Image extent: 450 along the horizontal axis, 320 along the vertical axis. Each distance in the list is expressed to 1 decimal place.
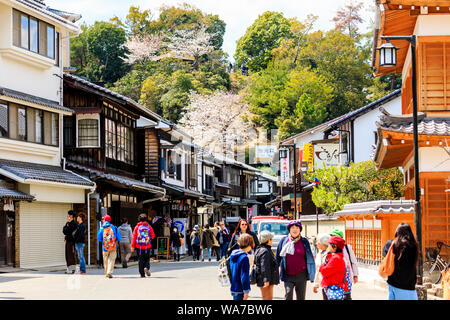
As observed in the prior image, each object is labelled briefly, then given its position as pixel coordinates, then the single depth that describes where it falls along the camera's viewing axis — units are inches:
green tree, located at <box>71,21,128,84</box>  3223.4
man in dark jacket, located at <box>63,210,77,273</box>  858.8
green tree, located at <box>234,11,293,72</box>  3201.3
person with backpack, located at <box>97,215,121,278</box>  815.1
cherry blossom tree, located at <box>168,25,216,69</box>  3265.3
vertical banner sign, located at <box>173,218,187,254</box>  1512.1
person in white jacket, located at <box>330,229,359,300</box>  434.0
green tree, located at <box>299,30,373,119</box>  2650.1
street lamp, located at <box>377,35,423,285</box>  614.5
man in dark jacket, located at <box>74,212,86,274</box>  853.2
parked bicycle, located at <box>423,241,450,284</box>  682.2
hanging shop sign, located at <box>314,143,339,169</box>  1844.2
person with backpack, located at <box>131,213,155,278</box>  806.3
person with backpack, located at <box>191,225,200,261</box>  1339.8
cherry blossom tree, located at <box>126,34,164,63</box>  3206.2
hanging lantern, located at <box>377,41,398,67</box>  647.8
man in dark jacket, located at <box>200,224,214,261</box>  1306.6
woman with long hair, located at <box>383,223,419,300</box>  371.9
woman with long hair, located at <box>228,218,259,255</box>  564.9
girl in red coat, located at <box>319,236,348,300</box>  402.3
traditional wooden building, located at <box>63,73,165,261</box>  1154.7
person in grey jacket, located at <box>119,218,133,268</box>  1057.5
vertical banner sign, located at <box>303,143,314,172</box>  1787.6
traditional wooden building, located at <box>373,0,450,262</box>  698.8
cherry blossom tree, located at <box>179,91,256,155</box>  2876.5
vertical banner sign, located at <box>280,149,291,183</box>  2078.0
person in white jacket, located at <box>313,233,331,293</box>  424.8
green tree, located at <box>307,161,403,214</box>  1120.8
